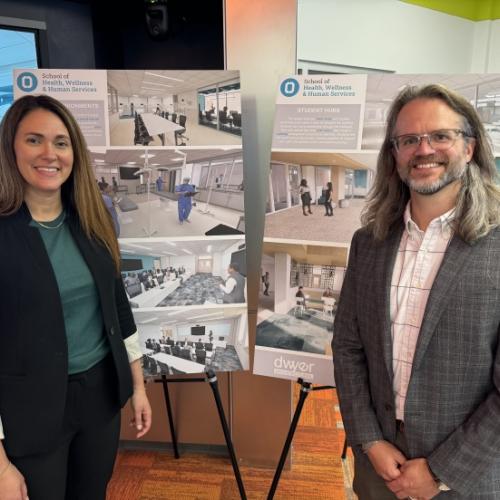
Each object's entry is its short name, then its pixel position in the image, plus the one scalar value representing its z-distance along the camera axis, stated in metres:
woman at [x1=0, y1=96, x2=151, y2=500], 1.10
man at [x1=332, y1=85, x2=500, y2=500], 0.98
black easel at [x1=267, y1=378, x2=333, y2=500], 1.67
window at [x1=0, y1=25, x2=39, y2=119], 3.12
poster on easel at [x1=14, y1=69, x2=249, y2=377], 1.66
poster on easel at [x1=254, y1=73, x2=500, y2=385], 1.54
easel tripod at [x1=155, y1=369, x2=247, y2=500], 1.79
